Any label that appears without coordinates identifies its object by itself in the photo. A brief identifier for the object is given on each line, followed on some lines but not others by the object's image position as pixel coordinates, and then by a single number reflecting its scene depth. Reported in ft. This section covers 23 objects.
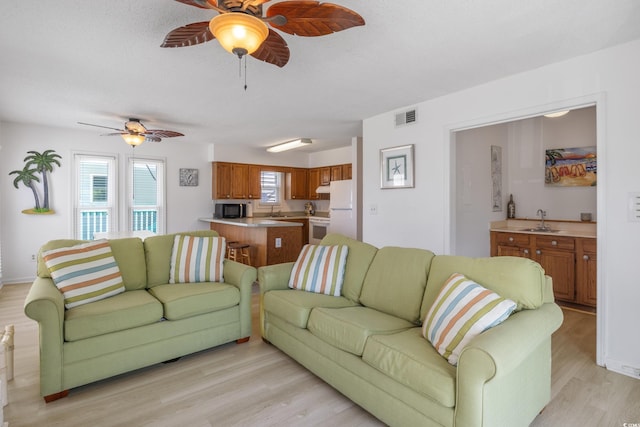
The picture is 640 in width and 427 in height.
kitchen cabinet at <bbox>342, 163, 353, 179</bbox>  22.63
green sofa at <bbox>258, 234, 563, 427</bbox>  4.85
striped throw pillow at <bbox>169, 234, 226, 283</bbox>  9.96
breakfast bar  16.19
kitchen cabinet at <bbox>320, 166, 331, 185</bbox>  24.14
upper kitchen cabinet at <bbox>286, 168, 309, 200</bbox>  25.39
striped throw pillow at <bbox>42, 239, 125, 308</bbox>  7.75
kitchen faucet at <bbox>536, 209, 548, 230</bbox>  14.50
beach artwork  13.58
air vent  12.60
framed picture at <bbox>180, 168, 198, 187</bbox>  21.04
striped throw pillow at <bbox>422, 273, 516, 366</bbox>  5.42
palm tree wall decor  16.29
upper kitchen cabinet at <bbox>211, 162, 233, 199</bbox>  21.75
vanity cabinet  12.07
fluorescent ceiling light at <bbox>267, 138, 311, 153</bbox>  19.65
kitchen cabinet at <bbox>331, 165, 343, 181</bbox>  23.20
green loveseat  6.86
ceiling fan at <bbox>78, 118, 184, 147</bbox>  13.70
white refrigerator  19.13
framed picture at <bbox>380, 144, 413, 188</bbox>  12.71
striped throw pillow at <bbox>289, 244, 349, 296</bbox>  9.05
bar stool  16.72
